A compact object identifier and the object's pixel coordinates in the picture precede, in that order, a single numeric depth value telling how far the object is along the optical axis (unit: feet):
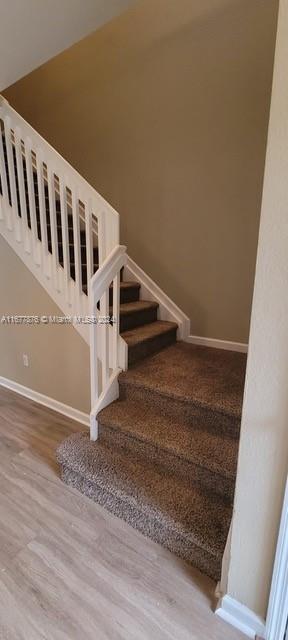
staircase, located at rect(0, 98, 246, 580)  4.99
